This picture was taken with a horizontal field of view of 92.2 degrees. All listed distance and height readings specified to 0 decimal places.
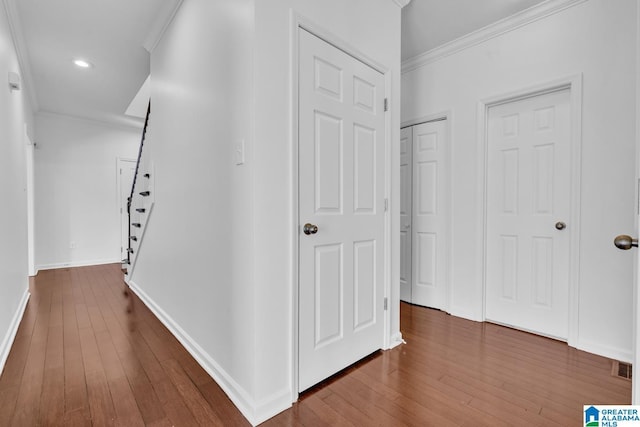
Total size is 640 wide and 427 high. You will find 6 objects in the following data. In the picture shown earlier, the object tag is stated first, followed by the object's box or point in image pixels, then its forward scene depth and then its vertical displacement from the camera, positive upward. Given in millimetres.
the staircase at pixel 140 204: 3180 +32
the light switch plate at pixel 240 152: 1578 +287
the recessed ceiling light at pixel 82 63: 3419 +1626
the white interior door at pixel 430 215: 3070 -80
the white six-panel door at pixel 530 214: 2412 -54
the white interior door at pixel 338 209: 1711 -11
